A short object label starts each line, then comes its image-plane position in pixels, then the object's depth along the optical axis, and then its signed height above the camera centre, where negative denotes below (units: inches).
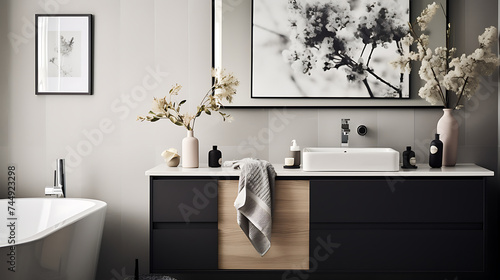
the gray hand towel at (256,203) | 95.5 -13.6
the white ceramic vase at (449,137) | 108.2 -0.2
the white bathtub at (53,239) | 78.5 -20.1
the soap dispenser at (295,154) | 105.9 -4.2
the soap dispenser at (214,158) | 106.7 -5.3
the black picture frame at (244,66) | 114.7 +16.3
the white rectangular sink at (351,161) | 99.0 -5.3
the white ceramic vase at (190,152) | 106.0 -4.0
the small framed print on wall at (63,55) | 116.6 +18.9
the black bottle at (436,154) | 104.7 -3.9
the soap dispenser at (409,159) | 104.9 -5.1
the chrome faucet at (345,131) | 112.7 +1.0
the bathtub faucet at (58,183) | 112.0 -11.7
